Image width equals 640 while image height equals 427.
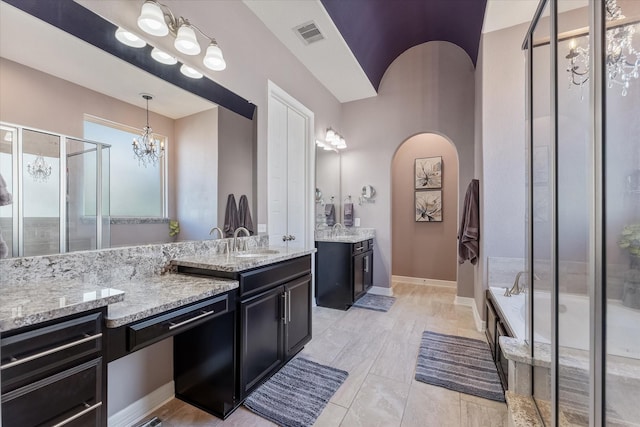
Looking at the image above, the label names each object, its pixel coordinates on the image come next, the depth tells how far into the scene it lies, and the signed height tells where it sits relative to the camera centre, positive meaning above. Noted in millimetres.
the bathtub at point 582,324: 892 -420
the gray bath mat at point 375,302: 3584 -1225
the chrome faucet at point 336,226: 4285 -218
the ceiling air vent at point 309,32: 2693 +1839
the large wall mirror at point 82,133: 1241 +447
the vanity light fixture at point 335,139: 3934 +1094
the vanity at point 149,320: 906 -479
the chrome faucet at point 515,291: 2264 -654
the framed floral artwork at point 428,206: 4613 +120
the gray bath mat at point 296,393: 1653 -1212
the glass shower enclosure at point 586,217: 823 -17
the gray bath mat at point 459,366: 1931 -1223
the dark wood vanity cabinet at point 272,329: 1728 -844
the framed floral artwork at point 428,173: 4578 +684
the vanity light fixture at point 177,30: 1535 +1108
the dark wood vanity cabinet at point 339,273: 3480 -786
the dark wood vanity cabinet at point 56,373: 844 -539
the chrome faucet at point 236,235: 2254 -179
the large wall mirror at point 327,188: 3889 +370
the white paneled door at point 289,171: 2990 +509
